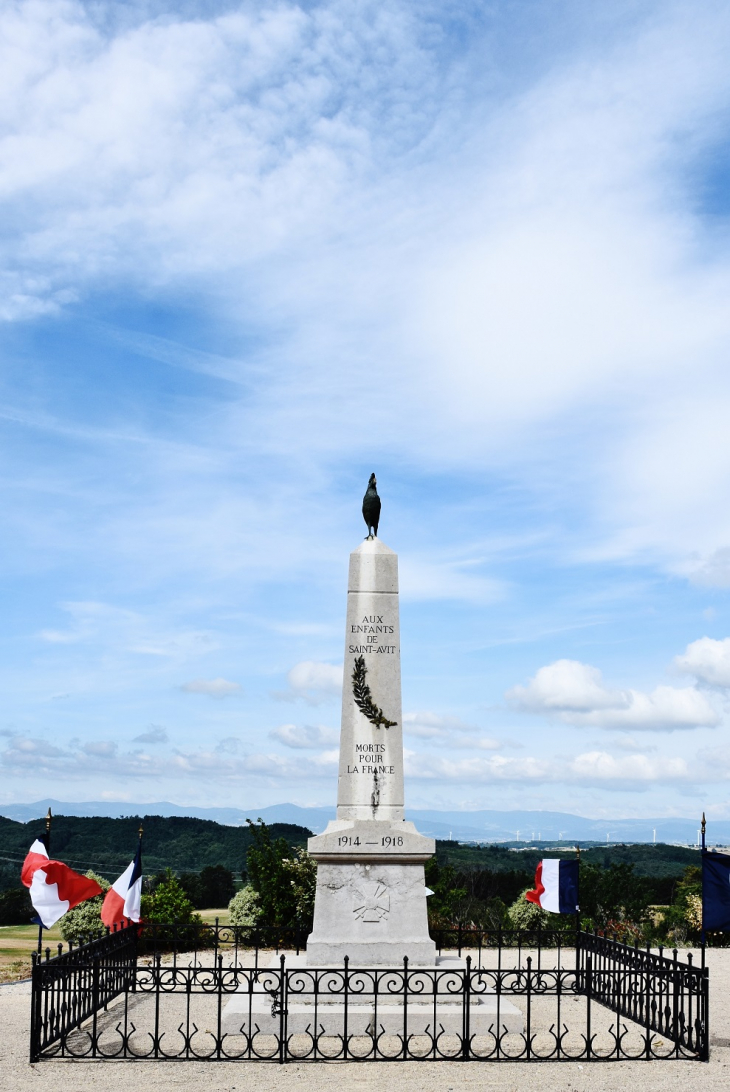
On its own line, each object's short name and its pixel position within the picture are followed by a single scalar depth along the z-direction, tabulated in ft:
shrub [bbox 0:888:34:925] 99.45
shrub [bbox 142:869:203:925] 68.54
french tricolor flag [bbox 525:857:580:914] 52.11
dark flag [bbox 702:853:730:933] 39.60
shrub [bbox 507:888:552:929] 78.07
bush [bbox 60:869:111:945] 69.51
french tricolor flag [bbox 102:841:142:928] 48.11
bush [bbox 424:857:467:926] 72.95
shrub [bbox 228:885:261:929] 73.05
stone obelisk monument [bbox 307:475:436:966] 43.75
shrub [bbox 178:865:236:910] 110.11
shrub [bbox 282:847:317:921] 68.13
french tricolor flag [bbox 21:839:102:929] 40.19
